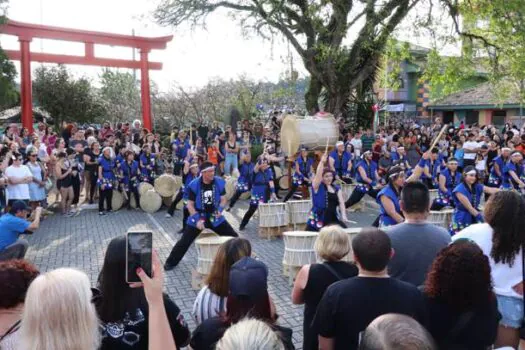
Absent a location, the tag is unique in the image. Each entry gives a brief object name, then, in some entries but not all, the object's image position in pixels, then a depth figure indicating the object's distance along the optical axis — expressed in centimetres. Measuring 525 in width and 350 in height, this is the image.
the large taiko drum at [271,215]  853
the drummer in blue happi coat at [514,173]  988
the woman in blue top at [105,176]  1088
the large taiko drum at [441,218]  742
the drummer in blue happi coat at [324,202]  688
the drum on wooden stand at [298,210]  881
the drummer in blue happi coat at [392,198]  568
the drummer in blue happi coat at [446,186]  855
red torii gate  1509
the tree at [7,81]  1672
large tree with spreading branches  1423
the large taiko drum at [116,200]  1139
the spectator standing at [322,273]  310
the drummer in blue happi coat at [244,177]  1033
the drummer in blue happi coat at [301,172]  1070
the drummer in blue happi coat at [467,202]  645
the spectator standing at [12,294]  215
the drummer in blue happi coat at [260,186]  930
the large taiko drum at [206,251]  579
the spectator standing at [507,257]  316
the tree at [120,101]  2780
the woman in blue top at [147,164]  1159
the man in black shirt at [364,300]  243
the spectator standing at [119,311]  236
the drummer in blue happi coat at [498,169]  1020
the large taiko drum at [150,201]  1116
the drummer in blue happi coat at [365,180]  1034
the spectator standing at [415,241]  330
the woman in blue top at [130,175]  1126
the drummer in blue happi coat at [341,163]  1171
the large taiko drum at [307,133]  1169
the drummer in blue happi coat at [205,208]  650
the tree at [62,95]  2334
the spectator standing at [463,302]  240
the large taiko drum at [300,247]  607
